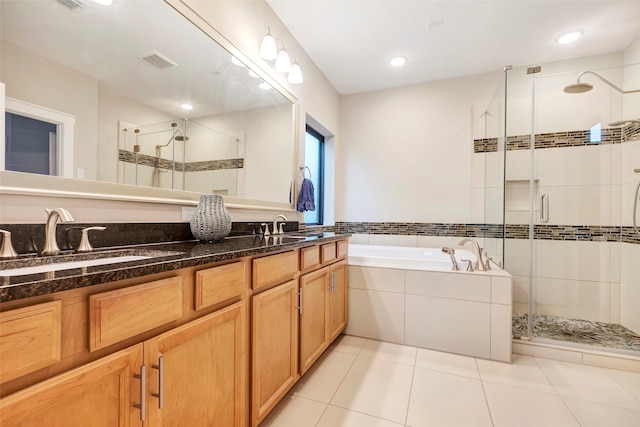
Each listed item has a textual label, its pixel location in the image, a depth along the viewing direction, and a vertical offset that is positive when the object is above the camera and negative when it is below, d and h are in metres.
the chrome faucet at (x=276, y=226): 2.16 -0.10
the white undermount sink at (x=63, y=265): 0.77 -0.17
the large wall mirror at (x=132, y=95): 0.92 +0.50
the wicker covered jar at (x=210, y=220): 1.41 -0.04
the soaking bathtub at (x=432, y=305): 2.03 -0.71
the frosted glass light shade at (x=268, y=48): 1.96 +1.16
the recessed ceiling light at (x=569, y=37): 2.36 +1.55
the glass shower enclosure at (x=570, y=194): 2.43 +0.21
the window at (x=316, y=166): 3.26 +0.58
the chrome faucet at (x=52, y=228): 0.90 -0.06
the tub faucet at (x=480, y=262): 2.19 -0.37
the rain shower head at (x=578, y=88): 2.51 +1.17
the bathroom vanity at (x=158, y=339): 0.54 -0.35
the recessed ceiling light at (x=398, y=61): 2.79 +1.55
